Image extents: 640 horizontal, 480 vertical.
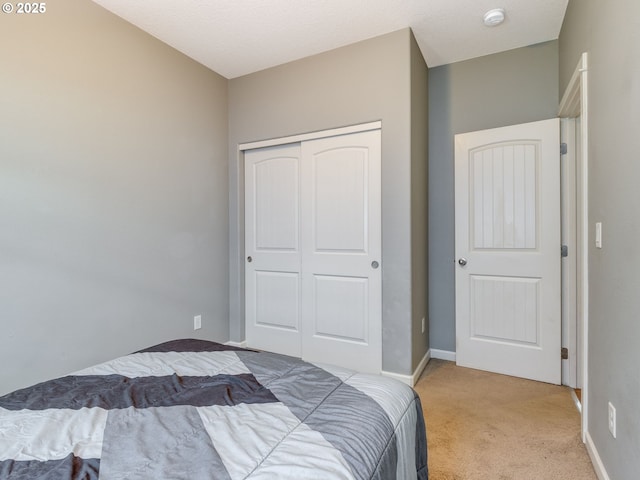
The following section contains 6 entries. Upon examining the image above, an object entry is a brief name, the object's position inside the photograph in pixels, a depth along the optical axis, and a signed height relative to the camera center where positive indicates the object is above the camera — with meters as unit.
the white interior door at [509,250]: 2.61 -0.10
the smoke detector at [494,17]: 2.34 +1.55
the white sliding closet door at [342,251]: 2.69 -0.11
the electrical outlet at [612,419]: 1.42 -0.78
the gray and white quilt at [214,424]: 0.80 -0.53
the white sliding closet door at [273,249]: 3.11 -0.09
